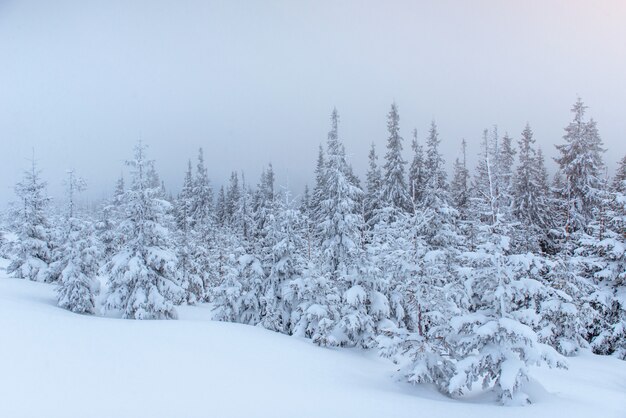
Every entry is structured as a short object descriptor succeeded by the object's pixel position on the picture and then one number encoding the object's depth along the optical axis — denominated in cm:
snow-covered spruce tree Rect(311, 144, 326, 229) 5281
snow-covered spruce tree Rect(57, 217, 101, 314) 2538
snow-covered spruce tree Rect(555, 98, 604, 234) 3155
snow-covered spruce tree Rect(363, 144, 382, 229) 4534
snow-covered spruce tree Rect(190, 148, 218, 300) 4662
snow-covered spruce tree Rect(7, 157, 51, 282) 3125
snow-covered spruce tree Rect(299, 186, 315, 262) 2382
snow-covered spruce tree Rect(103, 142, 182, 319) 2333
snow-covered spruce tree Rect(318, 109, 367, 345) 2024
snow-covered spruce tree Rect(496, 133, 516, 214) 4266
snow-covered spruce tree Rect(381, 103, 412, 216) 3981
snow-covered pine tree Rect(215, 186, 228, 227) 7594
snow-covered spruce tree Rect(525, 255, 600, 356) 2078
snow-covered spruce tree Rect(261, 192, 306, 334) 2283
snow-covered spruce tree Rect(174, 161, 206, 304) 4144
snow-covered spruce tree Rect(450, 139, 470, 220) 4692
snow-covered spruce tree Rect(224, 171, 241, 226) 7628
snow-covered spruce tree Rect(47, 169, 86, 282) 2747
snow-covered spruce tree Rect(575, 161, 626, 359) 2138
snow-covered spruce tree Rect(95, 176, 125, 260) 3630
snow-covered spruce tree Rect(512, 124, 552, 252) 3600
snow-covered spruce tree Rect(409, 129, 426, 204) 4146
